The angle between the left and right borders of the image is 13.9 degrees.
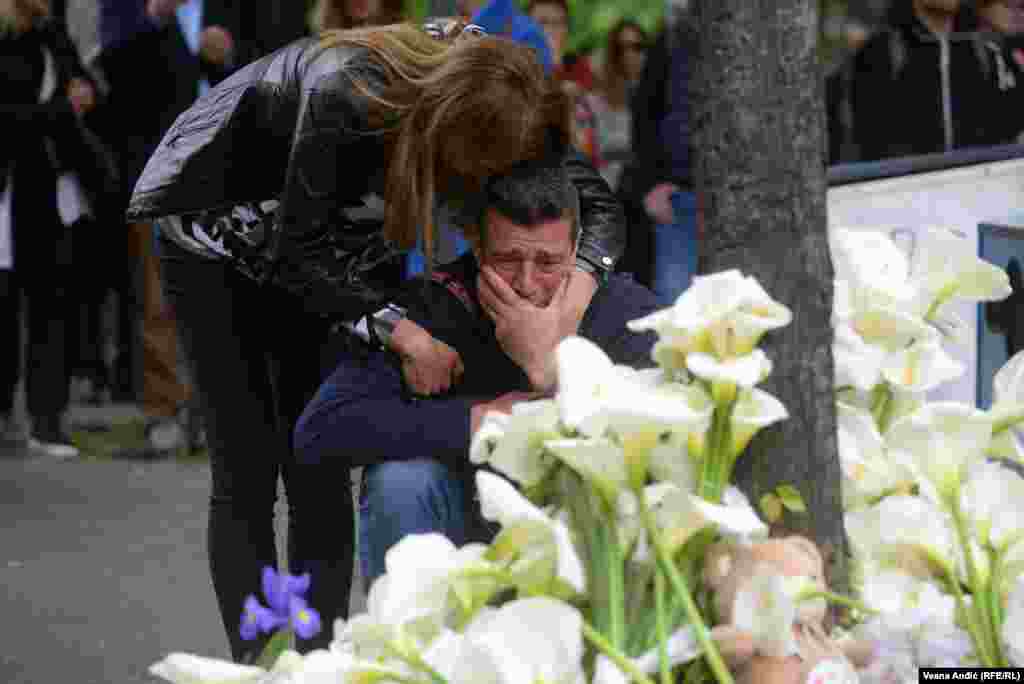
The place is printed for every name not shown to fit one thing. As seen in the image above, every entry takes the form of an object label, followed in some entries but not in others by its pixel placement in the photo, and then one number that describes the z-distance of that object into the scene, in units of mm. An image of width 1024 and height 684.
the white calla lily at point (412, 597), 5121
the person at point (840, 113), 18268
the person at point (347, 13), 12637
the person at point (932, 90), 16287
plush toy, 5092
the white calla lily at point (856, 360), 5712
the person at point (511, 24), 10449
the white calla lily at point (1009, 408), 5639
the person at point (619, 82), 19362
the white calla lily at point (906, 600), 5284
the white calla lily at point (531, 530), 4999
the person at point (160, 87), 16154
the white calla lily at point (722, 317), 5151
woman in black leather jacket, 6839
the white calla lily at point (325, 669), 5118
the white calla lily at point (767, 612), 5033
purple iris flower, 5557
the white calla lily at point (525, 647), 4881
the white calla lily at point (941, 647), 5273
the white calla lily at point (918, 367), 5727
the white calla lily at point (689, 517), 5036
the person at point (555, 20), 16642
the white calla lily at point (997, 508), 5387
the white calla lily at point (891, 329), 5727
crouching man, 6692
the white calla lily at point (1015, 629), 5203
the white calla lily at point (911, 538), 5354
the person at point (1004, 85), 16287
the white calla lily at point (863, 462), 5635
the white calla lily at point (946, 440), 5487
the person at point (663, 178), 16228
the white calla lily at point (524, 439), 5273
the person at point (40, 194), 15652
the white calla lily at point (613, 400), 5081
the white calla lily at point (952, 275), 5864
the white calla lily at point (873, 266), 5801
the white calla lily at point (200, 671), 5324
